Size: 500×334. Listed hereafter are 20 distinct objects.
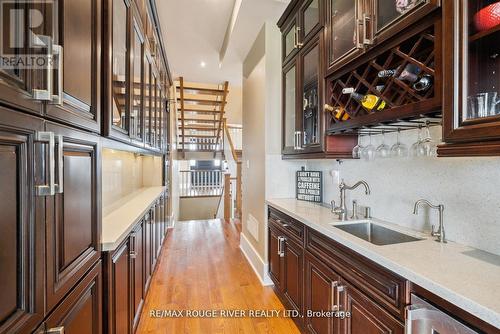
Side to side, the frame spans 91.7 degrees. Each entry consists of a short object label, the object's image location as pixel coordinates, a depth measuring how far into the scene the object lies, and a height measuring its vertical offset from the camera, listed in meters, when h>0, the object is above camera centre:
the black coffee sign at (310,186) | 2.47 -0.20
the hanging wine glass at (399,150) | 1.41 +0.10
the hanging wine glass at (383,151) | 1.50 +0.10
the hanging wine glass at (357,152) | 1.69 +0.10
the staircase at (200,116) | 5.56 +1.36
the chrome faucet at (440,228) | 1.29 -0.33
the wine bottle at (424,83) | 1.10 +0.38
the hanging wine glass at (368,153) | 1.60 +0.09
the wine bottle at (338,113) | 1.71 +0.39
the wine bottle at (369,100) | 1.38 +0.39
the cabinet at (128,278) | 1.25 -0.73
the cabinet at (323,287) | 1.11 -0.71
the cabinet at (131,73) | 1.28 +0.68
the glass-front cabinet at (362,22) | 1.14 +0.80
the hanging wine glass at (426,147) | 1.25 +0.10
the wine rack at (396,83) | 1.06 +0.46
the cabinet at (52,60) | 0.61 +0.33
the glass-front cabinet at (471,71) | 0.87 +0.36
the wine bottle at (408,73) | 1.17 +0.47
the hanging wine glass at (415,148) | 1.29 +0.10
